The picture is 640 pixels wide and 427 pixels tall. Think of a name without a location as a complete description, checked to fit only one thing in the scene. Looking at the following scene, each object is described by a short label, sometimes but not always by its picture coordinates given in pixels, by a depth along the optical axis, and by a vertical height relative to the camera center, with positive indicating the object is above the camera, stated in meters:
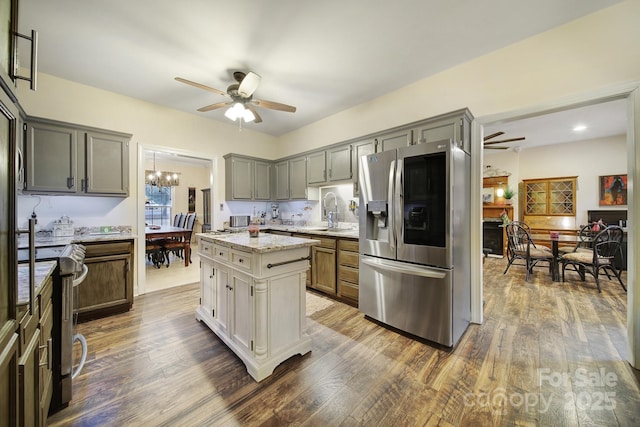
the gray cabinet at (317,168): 4.04 +0.77
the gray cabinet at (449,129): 2.51 +0.91
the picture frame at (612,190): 5.19 +0.49
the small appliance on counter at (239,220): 4.40 -0.14
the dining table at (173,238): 4.77 -0.53
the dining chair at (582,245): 4.27 -0.61
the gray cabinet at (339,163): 3.68 +0.79
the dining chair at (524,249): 4.19 -0.67
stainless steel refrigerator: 2.14 -0.27
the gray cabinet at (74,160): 2.69 +0.64
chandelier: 6.12 +0.89
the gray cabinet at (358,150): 3.31 +0.88
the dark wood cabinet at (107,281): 2.66 -0.79
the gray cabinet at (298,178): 4.38 +0.64
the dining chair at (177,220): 6.58 -0.21
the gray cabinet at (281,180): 4.72 +0.66
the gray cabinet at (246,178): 4.41 +0.66
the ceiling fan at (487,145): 4.66 +1.37
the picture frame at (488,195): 6.72 +0.49
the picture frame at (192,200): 8.27 +0.43
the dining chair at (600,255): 3.62 -0.68
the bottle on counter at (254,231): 2.27 -0.17
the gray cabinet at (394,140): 2.90 +0.92
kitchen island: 1.79 -0.69
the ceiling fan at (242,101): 2.66 +1.35
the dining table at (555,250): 4.09 -0.66
